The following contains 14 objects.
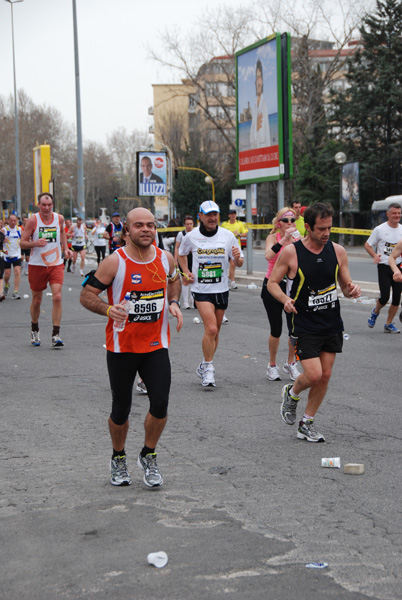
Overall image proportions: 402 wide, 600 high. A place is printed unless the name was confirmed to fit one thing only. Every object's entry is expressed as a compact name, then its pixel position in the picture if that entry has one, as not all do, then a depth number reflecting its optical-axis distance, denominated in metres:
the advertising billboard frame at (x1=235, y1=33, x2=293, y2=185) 23.17
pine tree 45.69
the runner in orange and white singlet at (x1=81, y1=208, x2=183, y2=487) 5.21
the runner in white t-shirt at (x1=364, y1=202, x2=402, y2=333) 12.73
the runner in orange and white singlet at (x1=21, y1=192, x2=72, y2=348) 11.66
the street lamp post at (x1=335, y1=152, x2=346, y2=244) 38.20
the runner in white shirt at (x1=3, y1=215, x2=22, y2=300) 20.56
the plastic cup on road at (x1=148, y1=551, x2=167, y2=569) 3.91
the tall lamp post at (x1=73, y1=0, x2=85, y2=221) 37.44
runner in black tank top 6.37
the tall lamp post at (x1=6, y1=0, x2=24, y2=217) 64.19
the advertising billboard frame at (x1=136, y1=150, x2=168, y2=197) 38.53
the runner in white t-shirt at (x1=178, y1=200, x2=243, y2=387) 8.98
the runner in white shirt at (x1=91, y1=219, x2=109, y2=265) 30.30
